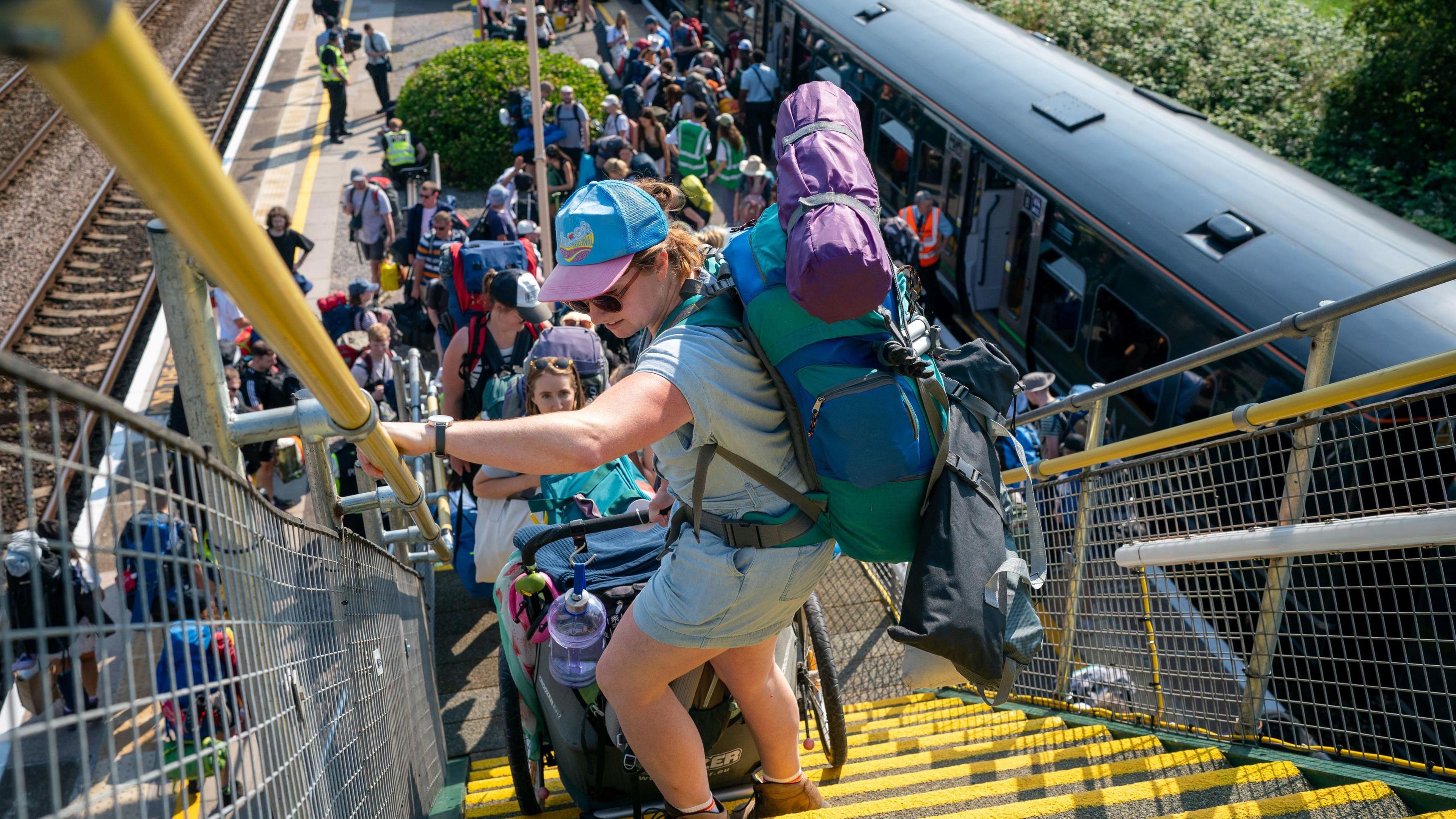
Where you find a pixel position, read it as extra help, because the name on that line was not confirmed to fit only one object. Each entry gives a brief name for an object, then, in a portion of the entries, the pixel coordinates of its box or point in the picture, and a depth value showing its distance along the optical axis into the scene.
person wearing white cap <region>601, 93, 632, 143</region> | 13.20
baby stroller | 3.40
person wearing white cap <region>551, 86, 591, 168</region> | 13.55
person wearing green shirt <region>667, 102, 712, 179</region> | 12.44
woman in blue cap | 2.10
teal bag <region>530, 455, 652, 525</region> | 4.50
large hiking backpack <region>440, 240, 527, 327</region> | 6.69
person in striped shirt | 9.72
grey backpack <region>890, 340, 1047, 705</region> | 2.43
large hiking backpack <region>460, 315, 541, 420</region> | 5.89
